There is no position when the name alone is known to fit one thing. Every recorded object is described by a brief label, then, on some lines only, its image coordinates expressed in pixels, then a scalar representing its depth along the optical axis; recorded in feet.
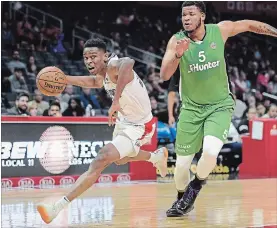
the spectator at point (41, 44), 58.75
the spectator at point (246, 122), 47.26
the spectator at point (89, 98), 50.21
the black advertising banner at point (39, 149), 34.63
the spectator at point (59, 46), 60.39
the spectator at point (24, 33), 57.93
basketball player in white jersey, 18.99
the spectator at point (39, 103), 40.16
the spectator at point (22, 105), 37.69
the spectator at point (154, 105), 47.51
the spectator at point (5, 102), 48.91
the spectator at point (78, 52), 61.31
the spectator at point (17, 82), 50.88
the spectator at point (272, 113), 46.97
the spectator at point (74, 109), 41.76
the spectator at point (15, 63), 53.42
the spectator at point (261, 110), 50.70
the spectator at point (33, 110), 37.88
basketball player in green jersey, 20.29
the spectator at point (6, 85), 50.80
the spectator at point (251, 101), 55.84
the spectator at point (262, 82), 67.00
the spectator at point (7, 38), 56.90
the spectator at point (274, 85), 67.05
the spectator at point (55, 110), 37.19
